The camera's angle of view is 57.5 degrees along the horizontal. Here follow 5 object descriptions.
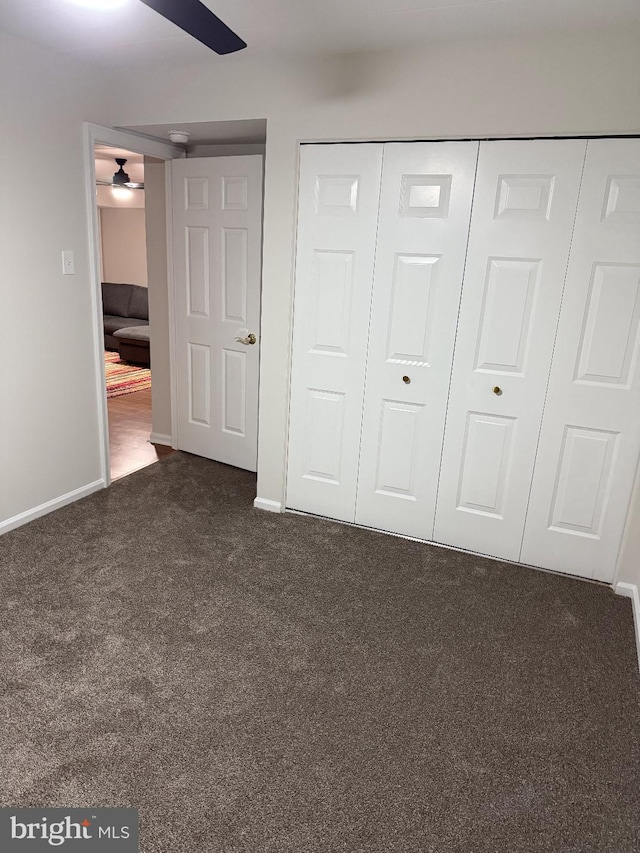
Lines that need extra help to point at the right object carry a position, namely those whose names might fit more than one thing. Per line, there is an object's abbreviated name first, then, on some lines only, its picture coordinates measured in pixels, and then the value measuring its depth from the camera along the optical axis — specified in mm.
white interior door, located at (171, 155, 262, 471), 3510
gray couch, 7328
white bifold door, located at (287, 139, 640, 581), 2527
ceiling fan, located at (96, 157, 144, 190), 5945
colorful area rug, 5816
